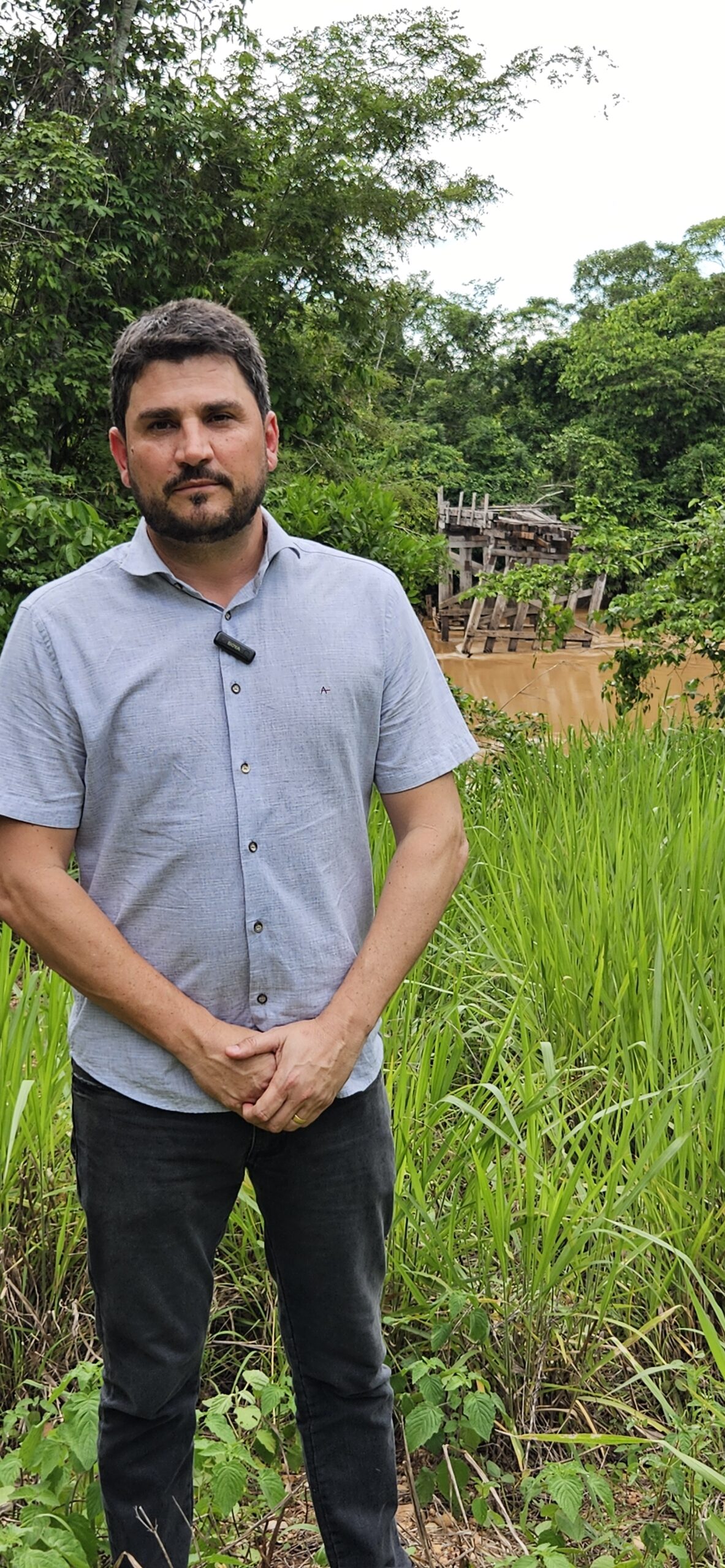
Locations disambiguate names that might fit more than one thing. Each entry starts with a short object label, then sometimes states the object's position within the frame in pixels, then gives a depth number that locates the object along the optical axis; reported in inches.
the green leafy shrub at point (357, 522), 230.1
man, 58.7
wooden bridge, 1093.1
